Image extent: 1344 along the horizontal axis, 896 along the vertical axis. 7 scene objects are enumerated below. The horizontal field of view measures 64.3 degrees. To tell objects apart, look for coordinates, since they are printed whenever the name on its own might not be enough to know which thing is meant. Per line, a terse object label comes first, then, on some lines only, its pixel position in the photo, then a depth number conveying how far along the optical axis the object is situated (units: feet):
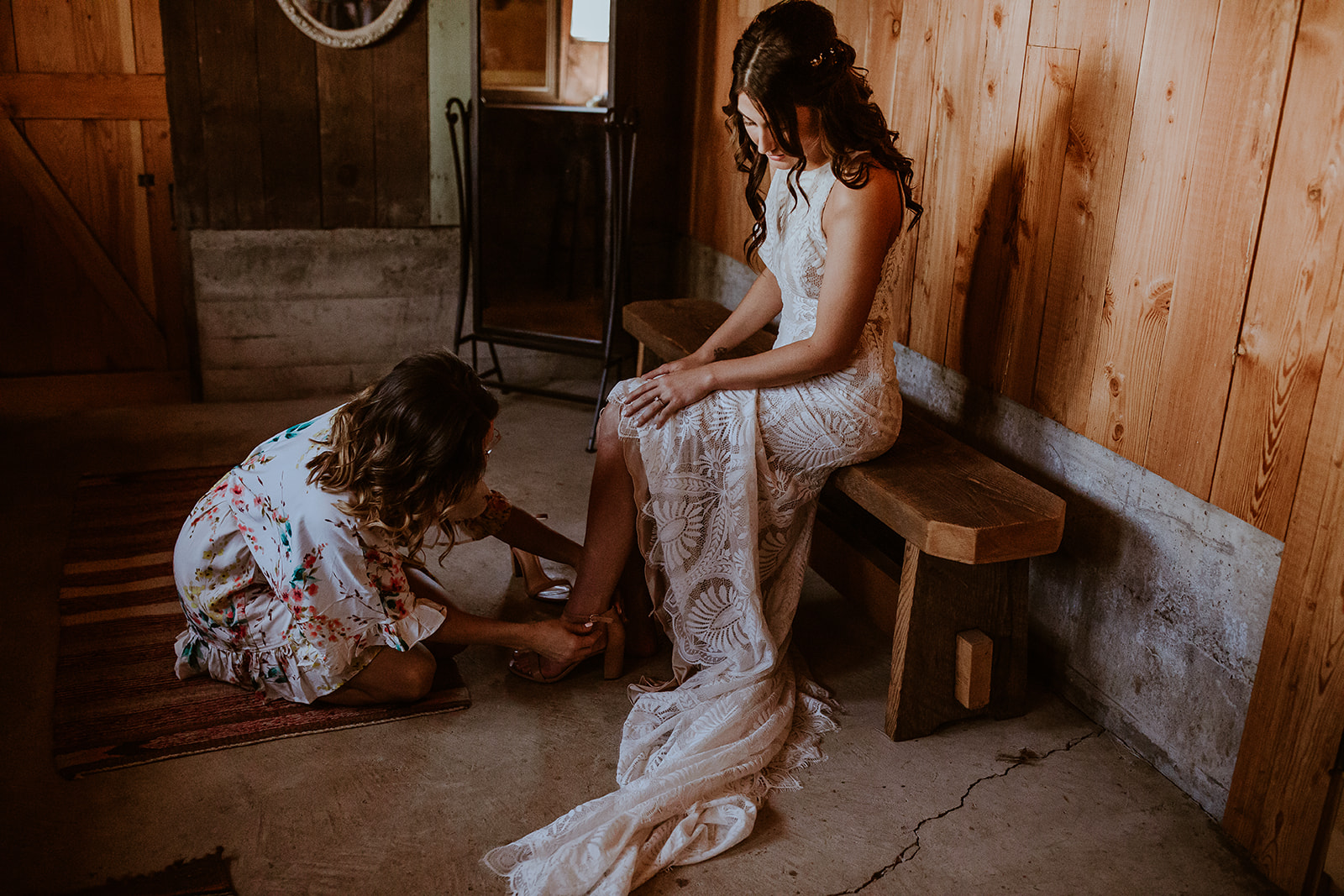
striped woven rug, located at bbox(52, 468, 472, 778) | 6.55
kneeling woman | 6.05
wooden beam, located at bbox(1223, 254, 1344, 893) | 5.31
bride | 6.63
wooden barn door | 11.71
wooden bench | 6.26
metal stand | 11.62
